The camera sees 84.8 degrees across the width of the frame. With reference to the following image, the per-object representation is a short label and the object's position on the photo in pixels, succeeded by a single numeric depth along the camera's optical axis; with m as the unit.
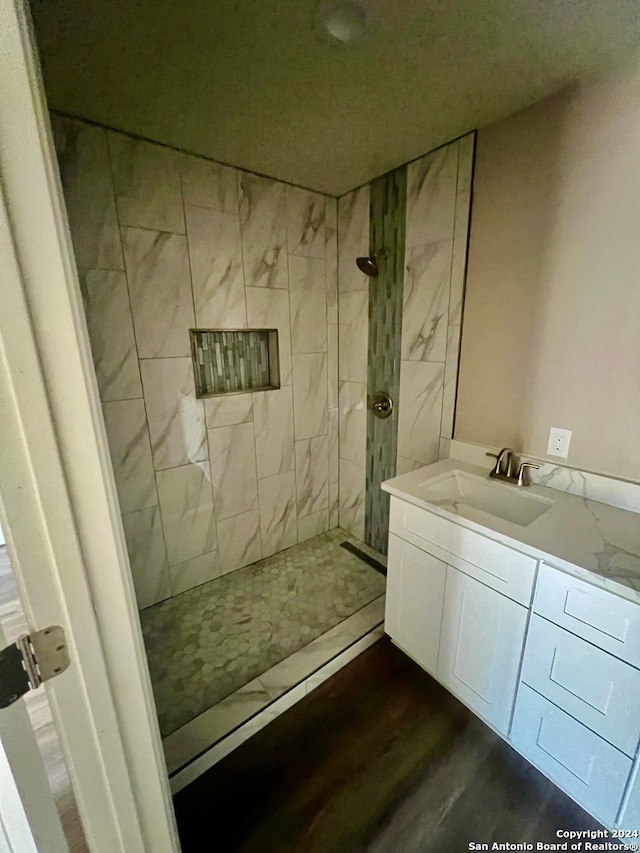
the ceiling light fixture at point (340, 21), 0.96
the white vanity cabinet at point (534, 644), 0.97
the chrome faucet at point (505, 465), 1.56
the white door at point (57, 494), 0.42
